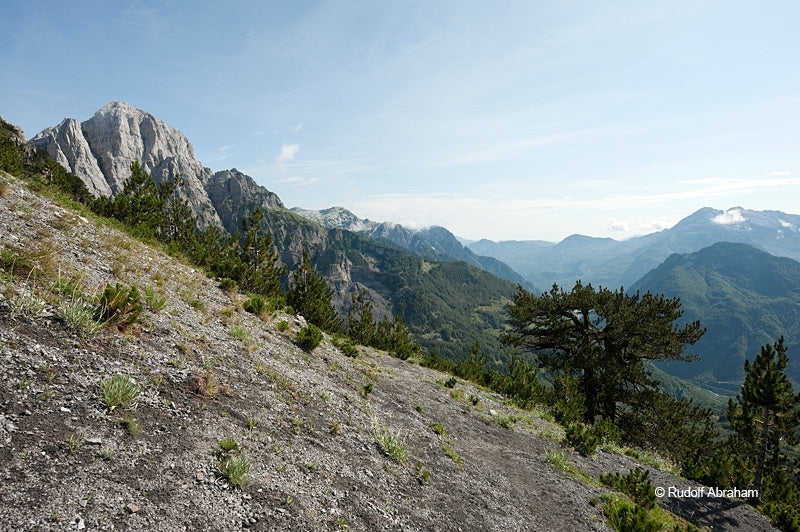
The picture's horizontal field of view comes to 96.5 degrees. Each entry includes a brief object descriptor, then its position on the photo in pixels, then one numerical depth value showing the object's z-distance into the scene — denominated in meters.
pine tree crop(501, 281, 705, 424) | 29.09
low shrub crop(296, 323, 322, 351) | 16.66
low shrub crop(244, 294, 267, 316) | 17.64
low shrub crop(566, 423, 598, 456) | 17.00
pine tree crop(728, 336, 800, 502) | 18.44
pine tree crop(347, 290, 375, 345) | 41.62
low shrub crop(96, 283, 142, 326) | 8.49
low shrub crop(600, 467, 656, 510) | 12.16
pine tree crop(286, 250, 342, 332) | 31.31
